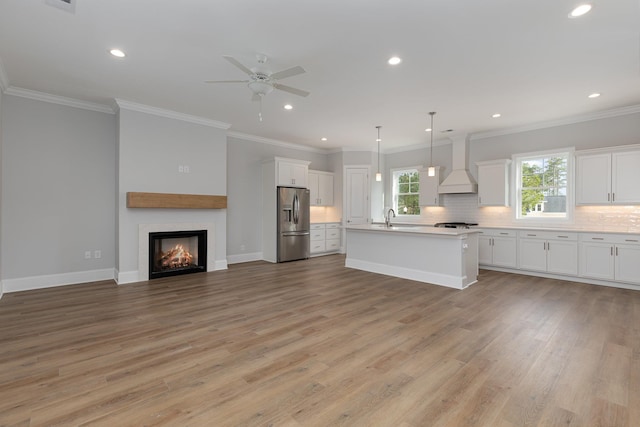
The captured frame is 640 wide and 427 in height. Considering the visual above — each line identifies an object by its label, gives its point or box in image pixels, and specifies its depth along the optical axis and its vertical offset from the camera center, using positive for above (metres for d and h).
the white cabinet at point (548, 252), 5.28 -0.73
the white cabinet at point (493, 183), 6.27 +0.62
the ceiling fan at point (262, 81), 3.36 +1.50
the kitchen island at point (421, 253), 4.84 -0.75
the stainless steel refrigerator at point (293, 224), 7.12 -0.29
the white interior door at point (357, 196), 8.47 +0.44
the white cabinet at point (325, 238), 8.03 -0.73
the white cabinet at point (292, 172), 7.18 +0.97
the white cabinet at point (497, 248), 5.96 -0.74
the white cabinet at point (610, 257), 4.72 -0.74
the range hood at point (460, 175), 6.77 +0.84
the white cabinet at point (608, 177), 4.88 +0.58
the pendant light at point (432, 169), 5.46 +0.82
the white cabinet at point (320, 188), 8.26 +0.67
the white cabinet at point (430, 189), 7.38 +0.56
